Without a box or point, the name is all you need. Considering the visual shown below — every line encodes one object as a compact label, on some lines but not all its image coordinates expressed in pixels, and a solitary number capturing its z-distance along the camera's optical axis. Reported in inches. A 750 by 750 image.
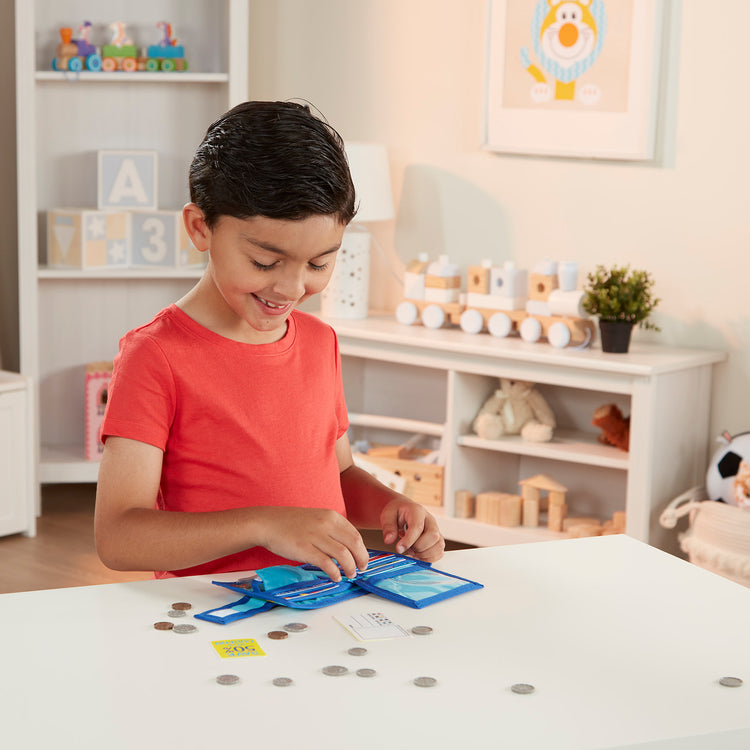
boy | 43.5
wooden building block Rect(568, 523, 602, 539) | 112.8
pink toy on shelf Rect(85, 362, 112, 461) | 139.3
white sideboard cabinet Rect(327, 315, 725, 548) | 106.6
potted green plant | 110.0
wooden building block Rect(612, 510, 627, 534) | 112.3
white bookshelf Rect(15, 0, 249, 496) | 137.8
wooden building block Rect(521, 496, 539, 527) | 117.9
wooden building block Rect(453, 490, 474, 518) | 120.6
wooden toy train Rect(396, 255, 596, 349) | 115.0
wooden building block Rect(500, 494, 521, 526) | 117.8
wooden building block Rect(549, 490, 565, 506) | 116.6
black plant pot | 109.7
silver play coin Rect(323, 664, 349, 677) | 36.4
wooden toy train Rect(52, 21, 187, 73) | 135.6
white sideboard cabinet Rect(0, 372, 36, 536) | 124.6
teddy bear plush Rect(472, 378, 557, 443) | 118.0
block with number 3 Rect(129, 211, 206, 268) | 141.3
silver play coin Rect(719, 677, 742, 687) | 36.8
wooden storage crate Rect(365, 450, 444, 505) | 122.6
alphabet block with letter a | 139.8
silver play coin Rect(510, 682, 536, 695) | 35.6
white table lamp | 128.0
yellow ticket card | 37.9
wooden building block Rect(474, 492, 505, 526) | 118.2
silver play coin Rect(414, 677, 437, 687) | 35.9
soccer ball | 103.5
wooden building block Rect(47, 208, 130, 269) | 137.5
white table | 32.6
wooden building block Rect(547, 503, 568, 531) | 116.7
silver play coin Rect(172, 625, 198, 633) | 39.8
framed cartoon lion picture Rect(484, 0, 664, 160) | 116.0
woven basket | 99.5
